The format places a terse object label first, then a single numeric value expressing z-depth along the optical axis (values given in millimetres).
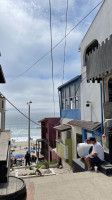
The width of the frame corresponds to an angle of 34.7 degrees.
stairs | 6281
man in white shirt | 6801
